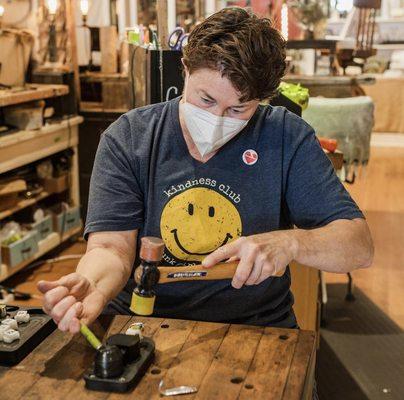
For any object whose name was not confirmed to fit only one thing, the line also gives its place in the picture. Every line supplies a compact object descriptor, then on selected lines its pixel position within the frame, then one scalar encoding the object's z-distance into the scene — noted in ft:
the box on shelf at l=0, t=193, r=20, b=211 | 12.83
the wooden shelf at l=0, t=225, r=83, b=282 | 12.46
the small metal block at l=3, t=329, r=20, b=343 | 4.56
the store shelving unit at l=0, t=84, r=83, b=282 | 12.42
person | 5.20
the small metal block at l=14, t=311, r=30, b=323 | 4.92
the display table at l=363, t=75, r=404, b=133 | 28.12
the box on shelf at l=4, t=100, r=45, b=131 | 13.07
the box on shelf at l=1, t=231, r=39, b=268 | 12.53
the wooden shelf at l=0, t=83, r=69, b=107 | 12.33
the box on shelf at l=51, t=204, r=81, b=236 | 14.62
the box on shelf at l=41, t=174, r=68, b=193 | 14.42
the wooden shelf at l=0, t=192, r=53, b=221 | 12.85
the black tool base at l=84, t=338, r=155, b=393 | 4.08
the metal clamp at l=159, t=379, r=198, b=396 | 4.02
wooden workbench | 4.08
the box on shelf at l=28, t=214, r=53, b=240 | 13.71
